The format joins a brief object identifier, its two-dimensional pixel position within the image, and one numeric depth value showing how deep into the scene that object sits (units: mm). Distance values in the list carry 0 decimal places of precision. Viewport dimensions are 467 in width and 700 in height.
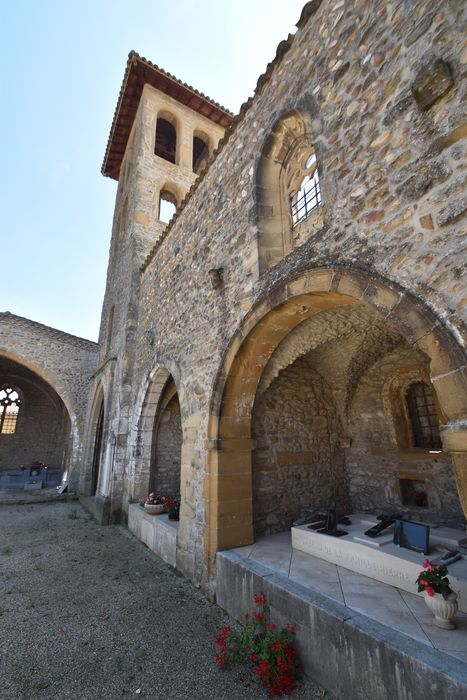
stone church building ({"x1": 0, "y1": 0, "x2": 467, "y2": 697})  2146
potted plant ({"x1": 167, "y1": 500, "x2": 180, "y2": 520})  5758
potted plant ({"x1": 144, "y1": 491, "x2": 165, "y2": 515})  6242
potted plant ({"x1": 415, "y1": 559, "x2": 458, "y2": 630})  2270
